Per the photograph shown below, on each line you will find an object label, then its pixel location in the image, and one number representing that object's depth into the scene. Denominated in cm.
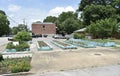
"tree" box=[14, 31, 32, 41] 1279
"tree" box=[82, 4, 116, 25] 2108
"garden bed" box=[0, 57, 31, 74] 442
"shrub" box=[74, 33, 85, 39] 1786
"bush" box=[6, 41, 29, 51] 863
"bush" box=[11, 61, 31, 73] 440
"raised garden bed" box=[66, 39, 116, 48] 1012
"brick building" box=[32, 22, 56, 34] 3465
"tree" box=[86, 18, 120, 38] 1531
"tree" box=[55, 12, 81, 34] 2836
